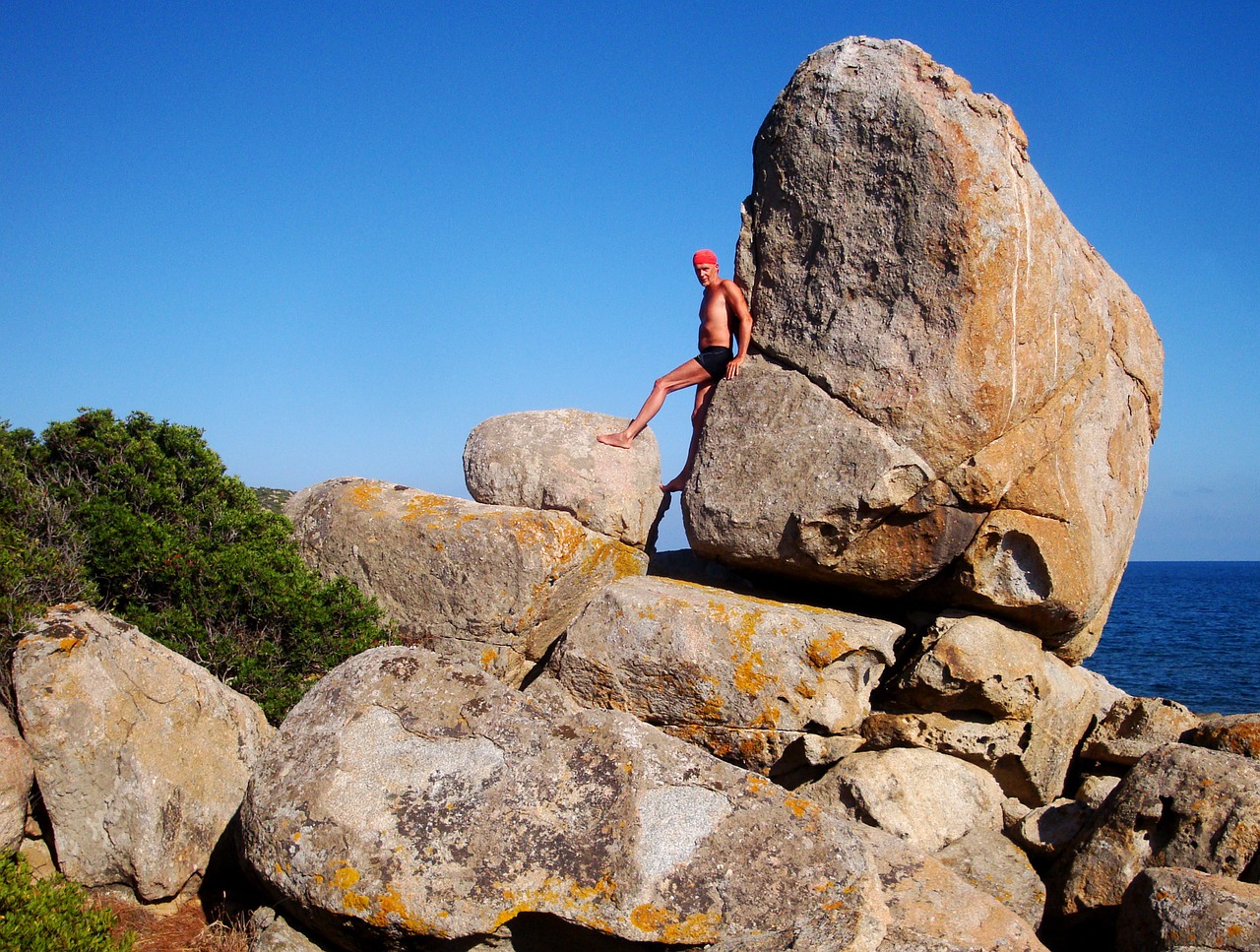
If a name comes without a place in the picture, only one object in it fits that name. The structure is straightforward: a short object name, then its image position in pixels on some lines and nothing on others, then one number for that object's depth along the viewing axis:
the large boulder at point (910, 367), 8.17
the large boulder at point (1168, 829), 6.29
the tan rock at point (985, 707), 8.39
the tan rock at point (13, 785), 5.58
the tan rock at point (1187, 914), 5.25
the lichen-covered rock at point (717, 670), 7.79
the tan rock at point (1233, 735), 7.75
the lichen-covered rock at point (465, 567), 8.41
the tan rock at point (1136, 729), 8.70
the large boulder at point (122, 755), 5.84
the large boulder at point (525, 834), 5.15
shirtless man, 9.27
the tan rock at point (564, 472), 9.18
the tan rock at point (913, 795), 7.37
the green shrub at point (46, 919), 4.79
